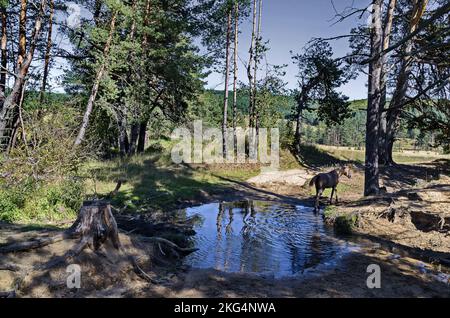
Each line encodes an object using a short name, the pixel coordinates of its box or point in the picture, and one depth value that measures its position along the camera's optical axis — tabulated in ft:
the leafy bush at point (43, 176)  35.63
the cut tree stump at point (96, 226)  23.30
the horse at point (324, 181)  49.72
